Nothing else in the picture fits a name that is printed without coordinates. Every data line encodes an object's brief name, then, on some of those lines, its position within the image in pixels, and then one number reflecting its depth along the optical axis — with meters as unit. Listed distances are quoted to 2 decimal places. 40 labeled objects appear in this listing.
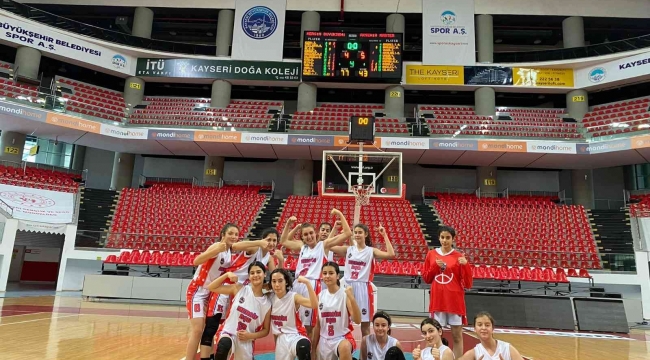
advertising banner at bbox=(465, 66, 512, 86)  20.92
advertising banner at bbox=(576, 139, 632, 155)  16.67
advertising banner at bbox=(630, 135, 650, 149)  16.30
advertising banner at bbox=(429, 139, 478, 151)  18.01
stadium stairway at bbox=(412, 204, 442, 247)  16.22
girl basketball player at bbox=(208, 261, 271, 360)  4.29
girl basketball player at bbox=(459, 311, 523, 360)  3.74
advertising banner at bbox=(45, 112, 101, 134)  17.03
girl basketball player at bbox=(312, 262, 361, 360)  4.30
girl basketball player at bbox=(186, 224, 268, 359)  4.48
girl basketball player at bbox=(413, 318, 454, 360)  3.96
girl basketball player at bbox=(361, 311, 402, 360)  4.23
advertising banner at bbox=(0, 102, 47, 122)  15.98
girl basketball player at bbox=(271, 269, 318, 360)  4.24
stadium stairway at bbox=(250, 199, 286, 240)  17.23
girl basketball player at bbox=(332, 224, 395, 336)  5.31
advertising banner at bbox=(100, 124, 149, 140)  18.47
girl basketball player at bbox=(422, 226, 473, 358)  4.97
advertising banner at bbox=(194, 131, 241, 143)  18.42
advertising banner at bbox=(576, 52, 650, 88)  18.87
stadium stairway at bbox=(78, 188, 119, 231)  16.83
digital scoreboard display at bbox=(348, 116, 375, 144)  12.26
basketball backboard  11.62
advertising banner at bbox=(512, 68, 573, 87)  20.91
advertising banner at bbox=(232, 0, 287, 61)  21.61
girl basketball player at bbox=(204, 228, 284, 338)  4.70
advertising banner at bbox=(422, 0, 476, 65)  21.27
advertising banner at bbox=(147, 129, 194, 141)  18.47
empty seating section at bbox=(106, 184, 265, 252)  15.03
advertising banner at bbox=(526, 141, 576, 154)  17.66
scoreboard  18.81
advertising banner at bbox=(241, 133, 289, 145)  18.42
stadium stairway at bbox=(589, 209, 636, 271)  13.88
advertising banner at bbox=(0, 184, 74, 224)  15.09
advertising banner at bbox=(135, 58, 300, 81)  21.28
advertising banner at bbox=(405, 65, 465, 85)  21.09
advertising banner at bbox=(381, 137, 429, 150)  18.08
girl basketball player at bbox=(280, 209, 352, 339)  5.37
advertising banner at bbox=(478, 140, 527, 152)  17.81
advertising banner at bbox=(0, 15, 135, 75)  18.52
